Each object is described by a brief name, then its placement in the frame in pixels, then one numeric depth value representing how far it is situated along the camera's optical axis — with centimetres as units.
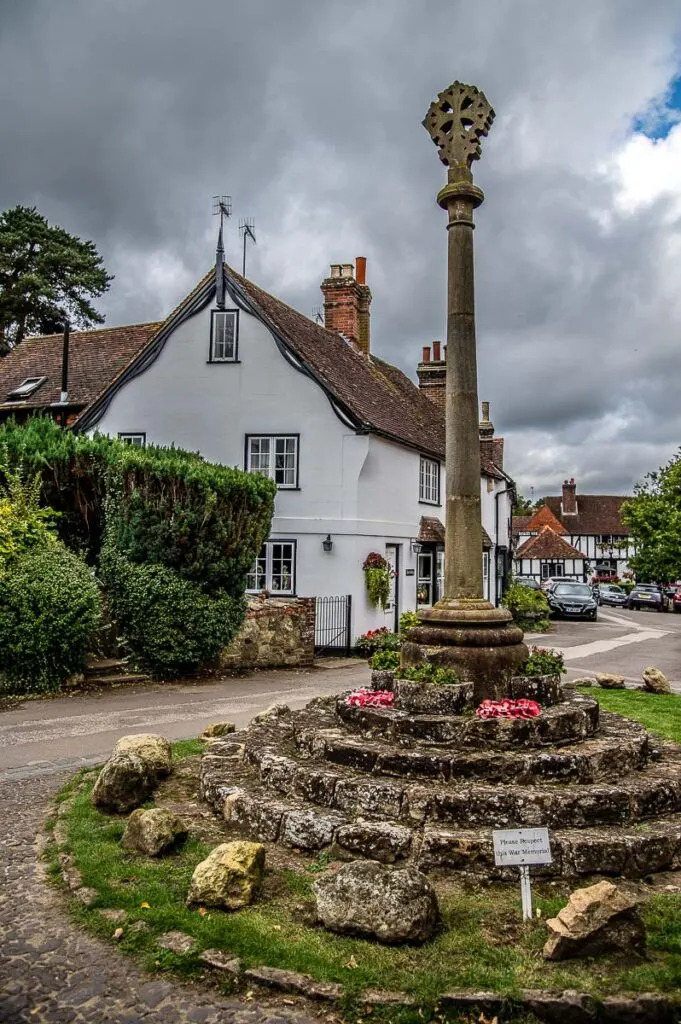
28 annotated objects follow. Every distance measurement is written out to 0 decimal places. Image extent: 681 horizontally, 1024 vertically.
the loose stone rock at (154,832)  564
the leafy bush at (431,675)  700
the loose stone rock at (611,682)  1377
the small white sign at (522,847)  452
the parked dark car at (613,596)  4784
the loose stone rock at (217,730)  932
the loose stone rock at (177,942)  434
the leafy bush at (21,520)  1367
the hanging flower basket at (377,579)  1964
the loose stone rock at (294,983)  394
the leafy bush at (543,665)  731
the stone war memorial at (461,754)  545
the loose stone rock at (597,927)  415
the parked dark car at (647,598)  4531
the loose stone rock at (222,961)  414
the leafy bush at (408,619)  1897
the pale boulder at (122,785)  667
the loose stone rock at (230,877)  480
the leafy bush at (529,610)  2666
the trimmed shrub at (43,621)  1303
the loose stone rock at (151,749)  726
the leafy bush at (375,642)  1894
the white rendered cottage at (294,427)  1964
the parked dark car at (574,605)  3225
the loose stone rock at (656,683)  1329
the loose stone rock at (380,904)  436
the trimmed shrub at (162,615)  1460
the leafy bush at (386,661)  809
